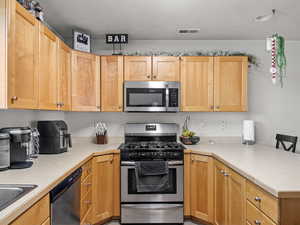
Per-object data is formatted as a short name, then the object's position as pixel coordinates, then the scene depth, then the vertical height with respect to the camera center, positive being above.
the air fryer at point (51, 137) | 2.53 -0.27
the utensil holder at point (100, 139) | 3.38 -0.38
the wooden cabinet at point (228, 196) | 1.93 -0.76
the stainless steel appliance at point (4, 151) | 1.78 -0.28
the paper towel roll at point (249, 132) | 3.35 -0.28
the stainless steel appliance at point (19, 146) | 1.87 -0.28
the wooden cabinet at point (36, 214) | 1.17 -0.53
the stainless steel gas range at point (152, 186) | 2.84 -0.86
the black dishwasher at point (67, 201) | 1.58 -0.64
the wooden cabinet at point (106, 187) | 2.76 -0.87
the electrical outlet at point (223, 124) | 3.63 -0.19
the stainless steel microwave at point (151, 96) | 3.22 +0.20
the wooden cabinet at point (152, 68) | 3.27 +0.57
